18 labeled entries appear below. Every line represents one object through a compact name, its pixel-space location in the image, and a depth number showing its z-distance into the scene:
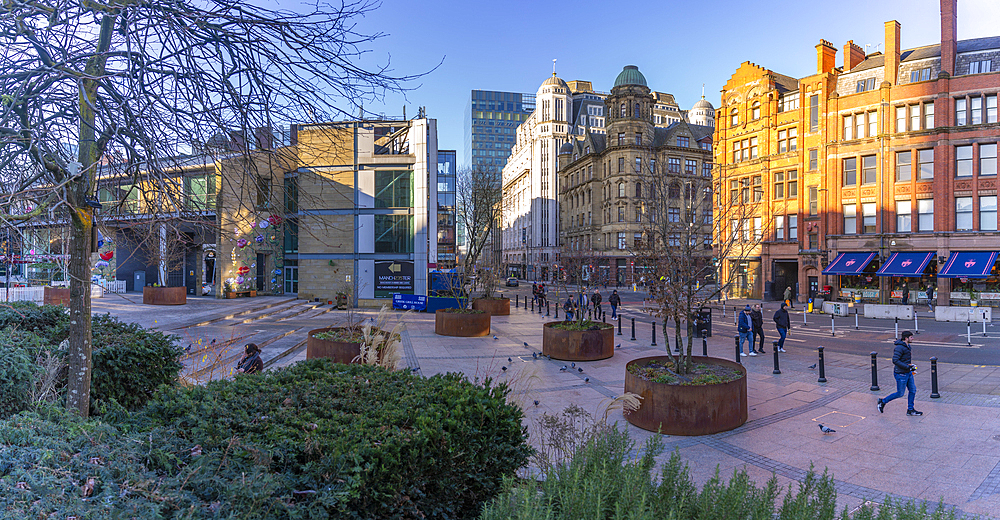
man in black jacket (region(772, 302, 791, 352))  15.16
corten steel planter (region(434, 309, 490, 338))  18.84
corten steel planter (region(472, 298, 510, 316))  28.16
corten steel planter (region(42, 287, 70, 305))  23.48
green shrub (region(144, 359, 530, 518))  3.22
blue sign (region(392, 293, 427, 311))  29.16
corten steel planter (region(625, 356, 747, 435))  7.90
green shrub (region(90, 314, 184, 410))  5.90
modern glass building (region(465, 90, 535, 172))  175.38
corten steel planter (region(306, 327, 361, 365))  10.80
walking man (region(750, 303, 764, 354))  15.91
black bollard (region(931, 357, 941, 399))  10.23
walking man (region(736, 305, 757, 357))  15.15
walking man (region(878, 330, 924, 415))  9.02
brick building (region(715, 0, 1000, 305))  30.70
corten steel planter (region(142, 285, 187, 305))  24.89
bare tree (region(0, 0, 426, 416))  3.78
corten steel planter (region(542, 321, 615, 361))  14.05
